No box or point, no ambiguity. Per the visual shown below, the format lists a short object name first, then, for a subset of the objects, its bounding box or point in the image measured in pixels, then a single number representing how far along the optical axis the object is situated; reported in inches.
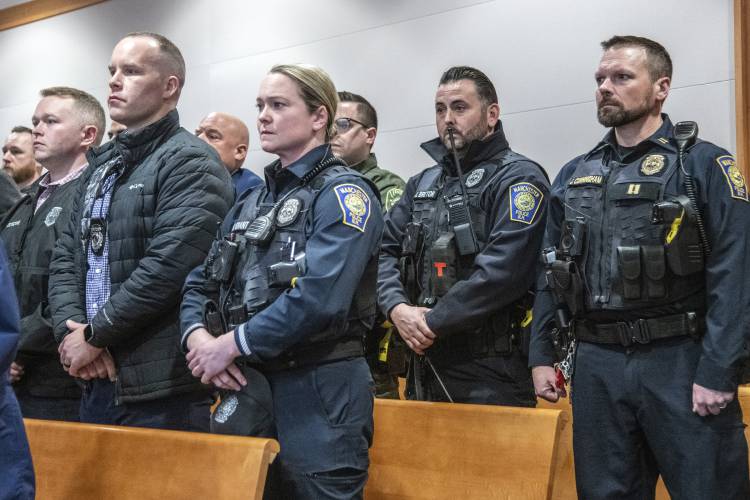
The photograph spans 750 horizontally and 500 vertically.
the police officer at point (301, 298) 82.3
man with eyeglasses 145.9
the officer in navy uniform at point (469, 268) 112.4
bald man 181.6
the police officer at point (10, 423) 70.3
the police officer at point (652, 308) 90.3
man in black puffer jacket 101.0
